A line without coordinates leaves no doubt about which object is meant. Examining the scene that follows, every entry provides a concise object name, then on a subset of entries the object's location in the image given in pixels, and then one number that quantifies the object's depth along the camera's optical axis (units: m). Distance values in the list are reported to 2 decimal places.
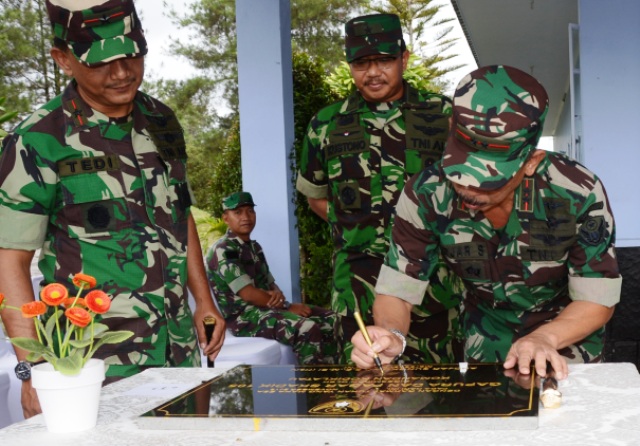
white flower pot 1.57
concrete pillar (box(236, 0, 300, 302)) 5.64
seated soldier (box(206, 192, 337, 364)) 5.05
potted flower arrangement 1.56
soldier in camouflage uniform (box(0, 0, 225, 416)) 2.36
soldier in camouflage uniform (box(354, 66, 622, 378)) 2.11
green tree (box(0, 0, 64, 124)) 19.81
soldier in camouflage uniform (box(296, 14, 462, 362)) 3.53
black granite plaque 1.49
